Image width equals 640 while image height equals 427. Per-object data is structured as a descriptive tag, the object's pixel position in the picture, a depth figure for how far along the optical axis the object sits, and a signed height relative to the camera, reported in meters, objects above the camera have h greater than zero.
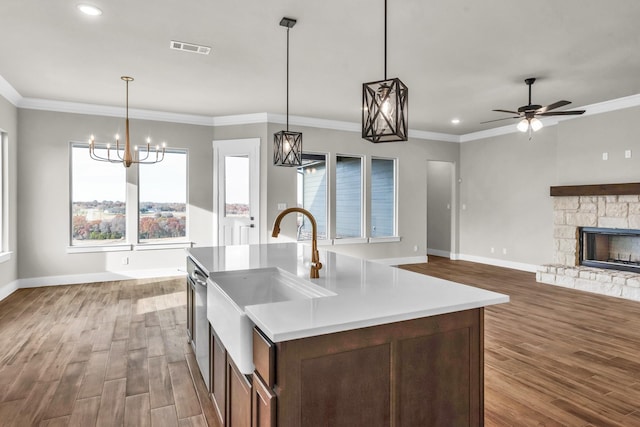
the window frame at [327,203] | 6.98 +0.12
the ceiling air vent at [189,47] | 3.59 +1.55
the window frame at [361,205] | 7.12 +0.09
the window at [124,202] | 5.86 +0.10
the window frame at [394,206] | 7.46 +0.07
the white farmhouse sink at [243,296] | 1.46 -0.46
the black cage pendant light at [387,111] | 1.93 +0.51
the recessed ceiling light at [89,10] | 2.91 +1.54
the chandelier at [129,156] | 4.73 +0.79
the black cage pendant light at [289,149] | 3.80 +0.60
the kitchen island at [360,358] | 1.27 -0.55
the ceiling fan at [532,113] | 4.49 +1.16
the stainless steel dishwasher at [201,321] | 2.39 -0.74
